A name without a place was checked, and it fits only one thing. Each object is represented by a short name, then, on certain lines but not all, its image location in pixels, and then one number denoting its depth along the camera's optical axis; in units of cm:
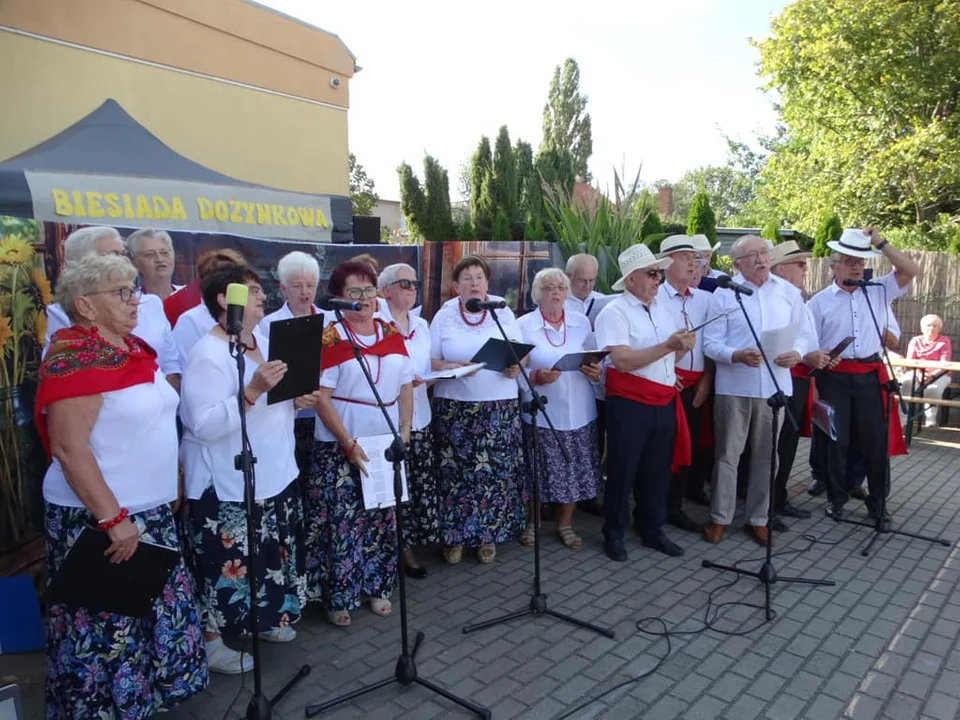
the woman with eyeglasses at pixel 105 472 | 243
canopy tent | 514
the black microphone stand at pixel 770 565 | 389
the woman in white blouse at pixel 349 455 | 360
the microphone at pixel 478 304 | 354
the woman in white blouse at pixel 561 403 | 466
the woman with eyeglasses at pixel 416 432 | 425
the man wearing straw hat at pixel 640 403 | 438
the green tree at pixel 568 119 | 4331
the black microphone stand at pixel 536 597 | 365
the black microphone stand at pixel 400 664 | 289
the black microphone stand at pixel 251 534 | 253
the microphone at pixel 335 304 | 292
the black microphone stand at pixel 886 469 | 497
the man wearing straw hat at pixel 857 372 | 521
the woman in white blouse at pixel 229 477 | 295
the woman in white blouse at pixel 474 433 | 439
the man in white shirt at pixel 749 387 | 480
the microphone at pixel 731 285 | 371
